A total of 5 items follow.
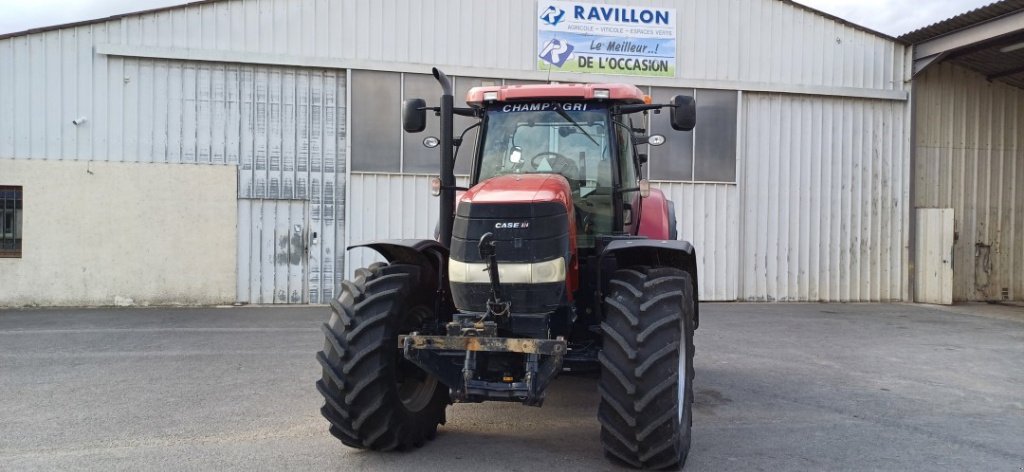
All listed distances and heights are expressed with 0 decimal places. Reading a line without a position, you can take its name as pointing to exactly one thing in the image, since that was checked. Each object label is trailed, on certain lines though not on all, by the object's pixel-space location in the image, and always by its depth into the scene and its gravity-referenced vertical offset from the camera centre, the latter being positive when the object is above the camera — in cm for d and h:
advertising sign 1523 +374
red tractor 471 -53
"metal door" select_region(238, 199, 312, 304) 1439 -57
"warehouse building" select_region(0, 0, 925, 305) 1374 +153
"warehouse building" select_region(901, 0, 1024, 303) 1662 +125
